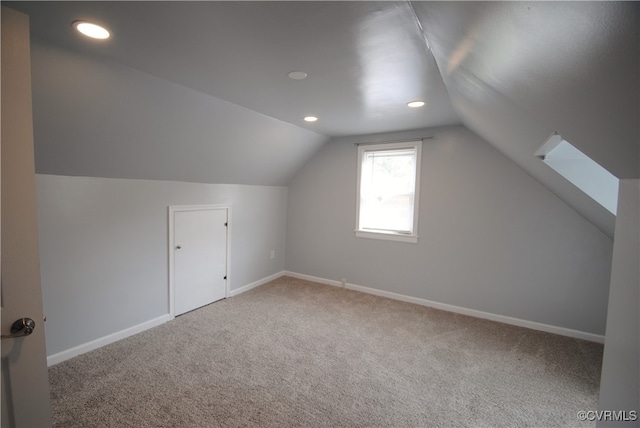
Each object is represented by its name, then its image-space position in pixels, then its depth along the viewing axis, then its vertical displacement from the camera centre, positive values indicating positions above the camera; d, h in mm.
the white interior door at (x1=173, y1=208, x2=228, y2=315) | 3191 -783
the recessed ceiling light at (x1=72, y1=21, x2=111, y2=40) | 1421 +825
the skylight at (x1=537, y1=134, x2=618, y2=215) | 2004 +218
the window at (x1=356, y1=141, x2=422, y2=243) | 3715 +94
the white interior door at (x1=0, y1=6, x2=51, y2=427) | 1009 -188
